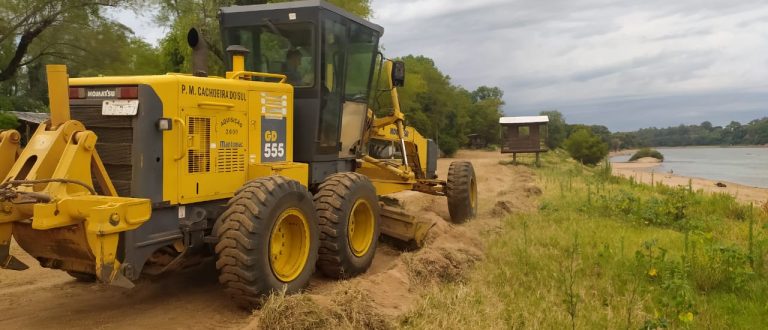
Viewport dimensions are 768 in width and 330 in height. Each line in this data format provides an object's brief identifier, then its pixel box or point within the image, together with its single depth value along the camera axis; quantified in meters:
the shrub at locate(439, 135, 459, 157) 50.97
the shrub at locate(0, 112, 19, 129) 21.54
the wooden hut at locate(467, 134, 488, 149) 69.44
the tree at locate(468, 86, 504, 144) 69.00
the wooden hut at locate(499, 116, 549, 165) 32.16
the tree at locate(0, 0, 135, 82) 25.45
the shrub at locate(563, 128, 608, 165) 43.04
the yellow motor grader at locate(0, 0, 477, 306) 4.61
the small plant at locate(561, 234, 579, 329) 5.39
